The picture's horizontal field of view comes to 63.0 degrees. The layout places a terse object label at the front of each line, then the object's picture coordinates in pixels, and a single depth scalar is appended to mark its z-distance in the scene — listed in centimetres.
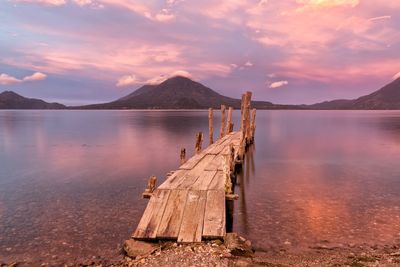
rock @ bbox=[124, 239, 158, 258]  773
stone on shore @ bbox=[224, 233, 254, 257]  763
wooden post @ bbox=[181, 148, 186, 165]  1714
